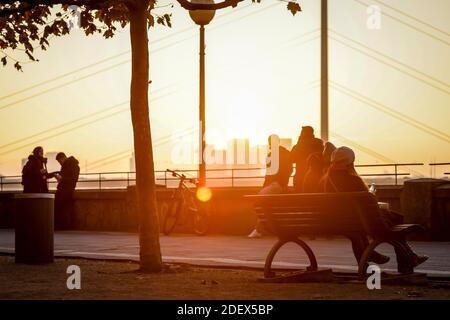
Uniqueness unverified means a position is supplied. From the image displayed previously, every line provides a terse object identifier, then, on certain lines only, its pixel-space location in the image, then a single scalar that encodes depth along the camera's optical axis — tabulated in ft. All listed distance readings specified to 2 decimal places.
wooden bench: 30.35
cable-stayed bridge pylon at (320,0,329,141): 83.05
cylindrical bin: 42.22
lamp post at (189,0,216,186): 63.46
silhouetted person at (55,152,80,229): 78.66
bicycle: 68.49
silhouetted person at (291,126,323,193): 52.02
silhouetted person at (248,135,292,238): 56.34
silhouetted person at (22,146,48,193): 74.79
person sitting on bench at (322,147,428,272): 32.35
